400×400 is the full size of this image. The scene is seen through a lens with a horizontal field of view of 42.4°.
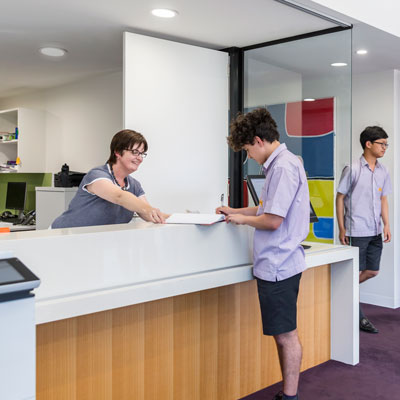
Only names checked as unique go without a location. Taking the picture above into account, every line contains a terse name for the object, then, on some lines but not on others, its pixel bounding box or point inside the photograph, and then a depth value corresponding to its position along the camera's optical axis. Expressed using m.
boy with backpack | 4.38
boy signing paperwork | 2.42
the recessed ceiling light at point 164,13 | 3.40
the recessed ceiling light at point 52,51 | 4.44
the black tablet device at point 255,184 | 3.12
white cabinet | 5.41
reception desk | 1.94
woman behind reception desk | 2.64
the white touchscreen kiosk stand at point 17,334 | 1.22
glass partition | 3.71
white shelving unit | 6.36
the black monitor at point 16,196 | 6.54
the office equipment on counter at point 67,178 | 5.50
